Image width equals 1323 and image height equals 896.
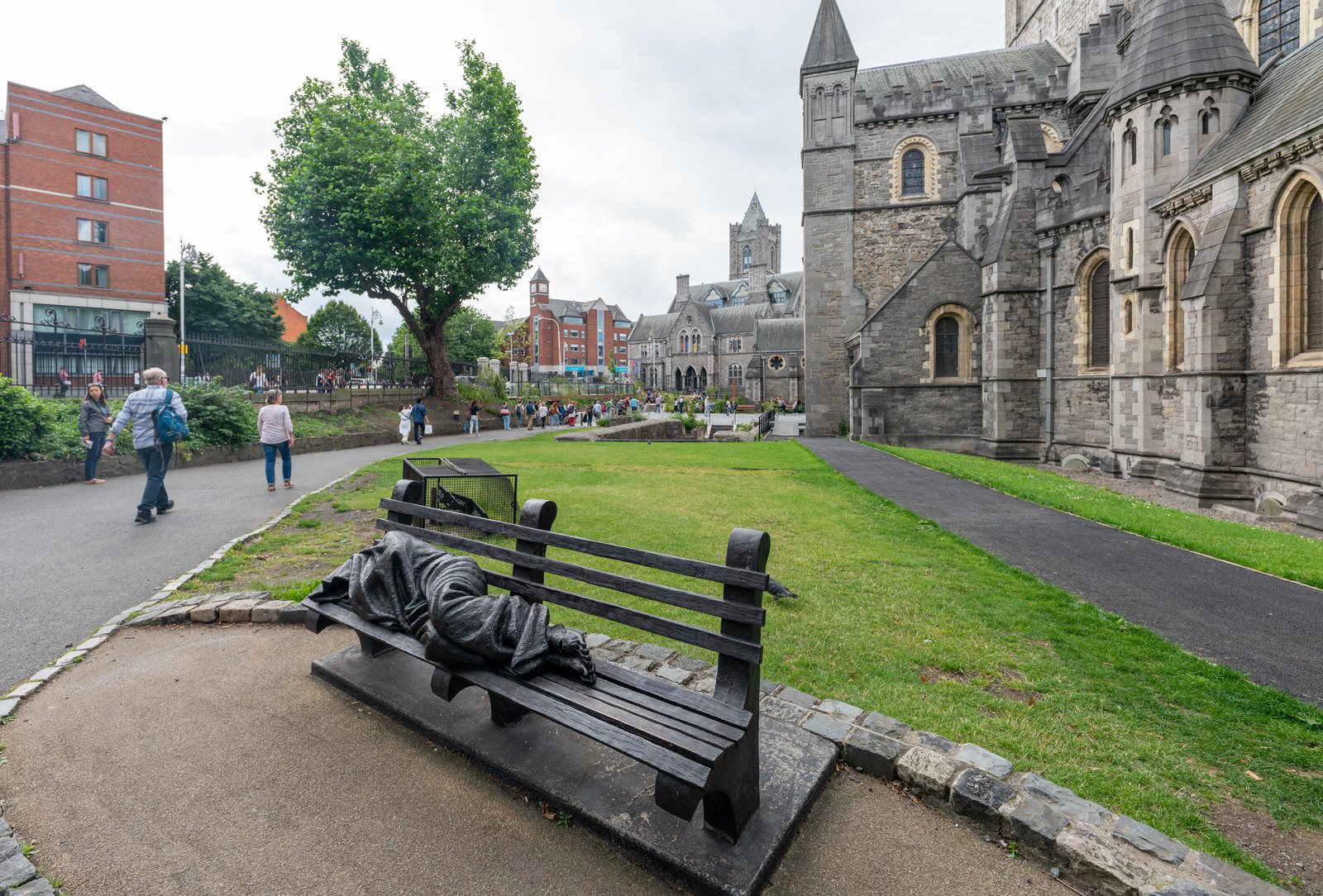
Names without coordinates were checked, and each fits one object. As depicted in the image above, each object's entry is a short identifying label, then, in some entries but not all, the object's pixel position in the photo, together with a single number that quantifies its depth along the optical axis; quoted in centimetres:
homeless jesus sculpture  283
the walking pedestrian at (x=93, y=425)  1042
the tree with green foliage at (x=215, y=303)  4216
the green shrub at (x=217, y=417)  1374
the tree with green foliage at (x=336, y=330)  6662
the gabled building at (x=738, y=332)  6962
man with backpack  800
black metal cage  673
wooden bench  223
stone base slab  224
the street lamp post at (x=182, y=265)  1764
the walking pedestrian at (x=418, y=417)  2134
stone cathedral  1200
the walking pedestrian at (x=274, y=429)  1030
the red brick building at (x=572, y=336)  9894
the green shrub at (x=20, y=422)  1022
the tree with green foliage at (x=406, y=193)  2297
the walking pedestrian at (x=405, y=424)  2075
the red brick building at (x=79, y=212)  2961
